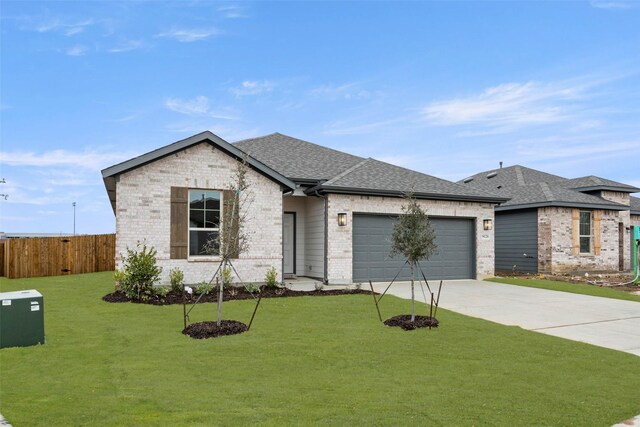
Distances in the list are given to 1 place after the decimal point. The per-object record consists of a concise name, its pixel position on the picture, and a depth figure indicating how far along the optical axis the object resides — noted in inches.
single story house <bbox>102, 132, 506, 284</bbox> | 527.5
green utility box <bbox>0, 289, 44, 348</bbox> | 298.4
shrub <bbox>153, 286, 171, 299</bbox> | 484.1
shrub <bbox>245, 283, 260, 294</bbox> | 526.4
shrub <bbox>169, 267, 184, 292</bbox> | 514.3
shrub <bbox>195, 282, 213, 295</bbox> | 507.9
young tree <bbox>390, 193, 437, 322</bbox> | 376.2
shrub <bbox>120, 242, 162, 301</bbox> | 474.0
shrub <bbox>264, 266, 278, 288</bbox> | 553.1
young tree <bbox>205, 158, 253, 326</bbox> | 339.9
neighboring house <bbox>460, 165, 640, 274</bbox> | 853.8
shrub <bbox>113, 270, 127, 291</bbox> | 486.2
